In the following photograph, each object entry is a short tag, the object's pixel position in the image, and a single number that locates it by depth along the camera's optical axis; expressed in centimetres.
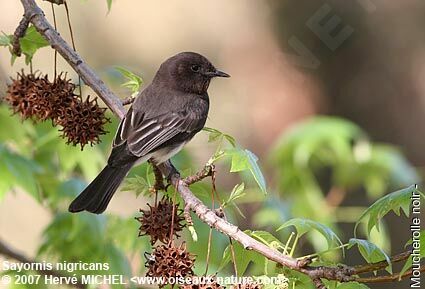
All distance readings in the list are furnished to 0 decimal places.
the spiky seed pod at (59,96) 602
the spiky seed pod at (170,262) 494
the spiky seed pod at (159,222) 533
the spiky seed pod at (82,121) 587
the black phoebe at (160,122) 666
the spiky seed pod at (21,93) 612
